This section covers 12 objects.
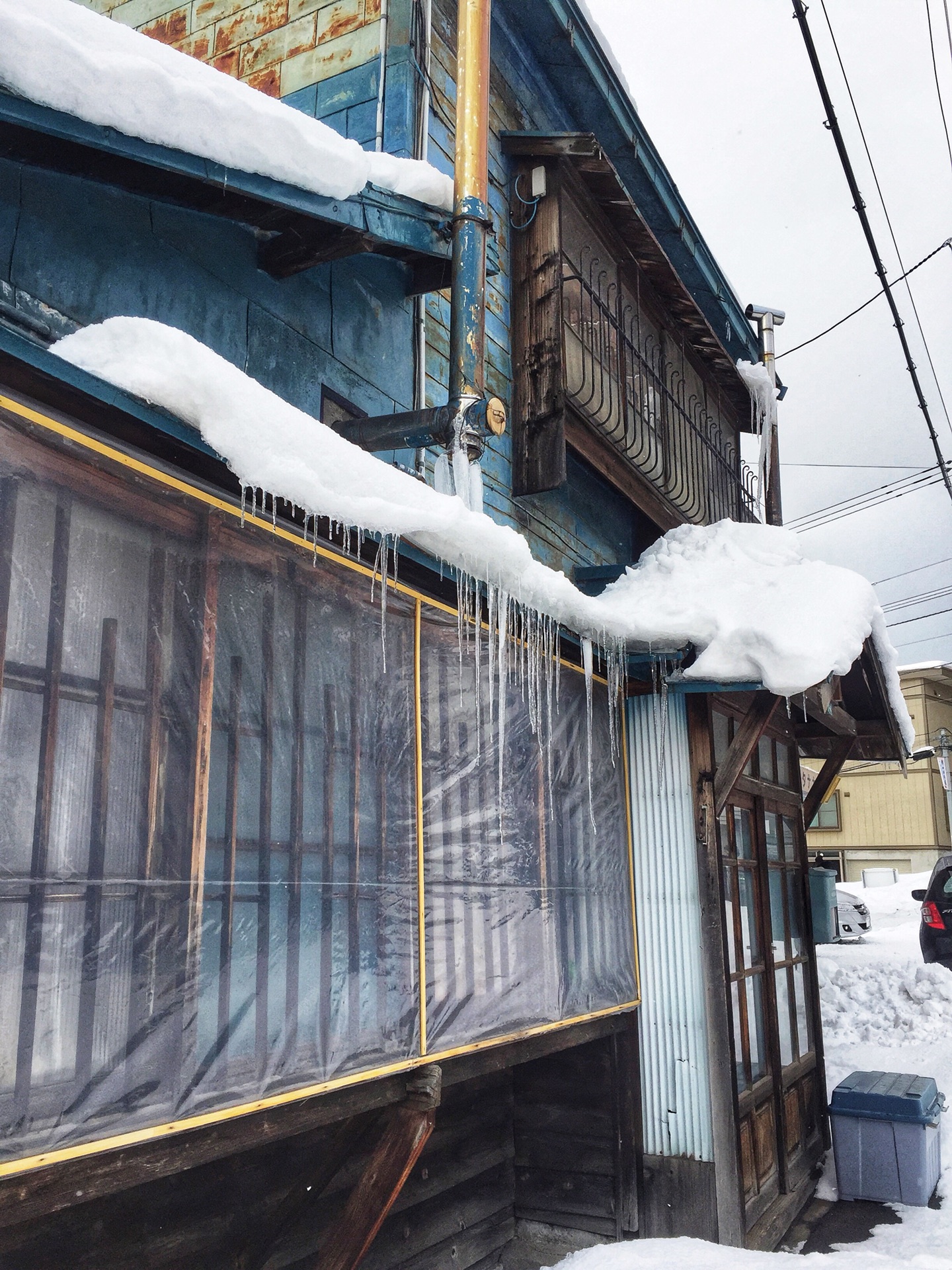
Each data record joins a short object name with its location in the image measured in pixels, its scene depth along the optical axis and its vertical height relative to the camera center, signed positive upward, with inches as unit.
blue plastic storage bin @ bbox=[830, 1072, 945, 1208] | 273.7 -76.6
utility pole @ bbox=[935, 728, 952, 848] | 1040.2 +110.5
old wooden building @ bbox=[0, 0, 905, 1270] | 97.5 +16.2
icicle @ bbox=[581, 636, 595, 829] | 196.1 +41.2
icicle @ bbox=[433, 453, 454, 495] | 195.6 +77.5
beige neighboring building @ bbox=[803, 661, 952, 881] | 1206.3 +65.3
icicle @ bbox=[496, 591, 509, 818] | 160.1 +34.4
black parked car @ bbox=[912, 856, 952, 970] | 573.9 -32.9
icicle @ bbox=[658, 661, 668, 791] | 244.4 +30.4
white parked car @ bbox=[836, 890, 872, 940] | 796.0 -43.2
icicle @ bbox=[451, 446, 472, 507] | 170.1 +67.2
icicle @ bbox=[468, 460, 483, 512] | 181.3 +68.6
